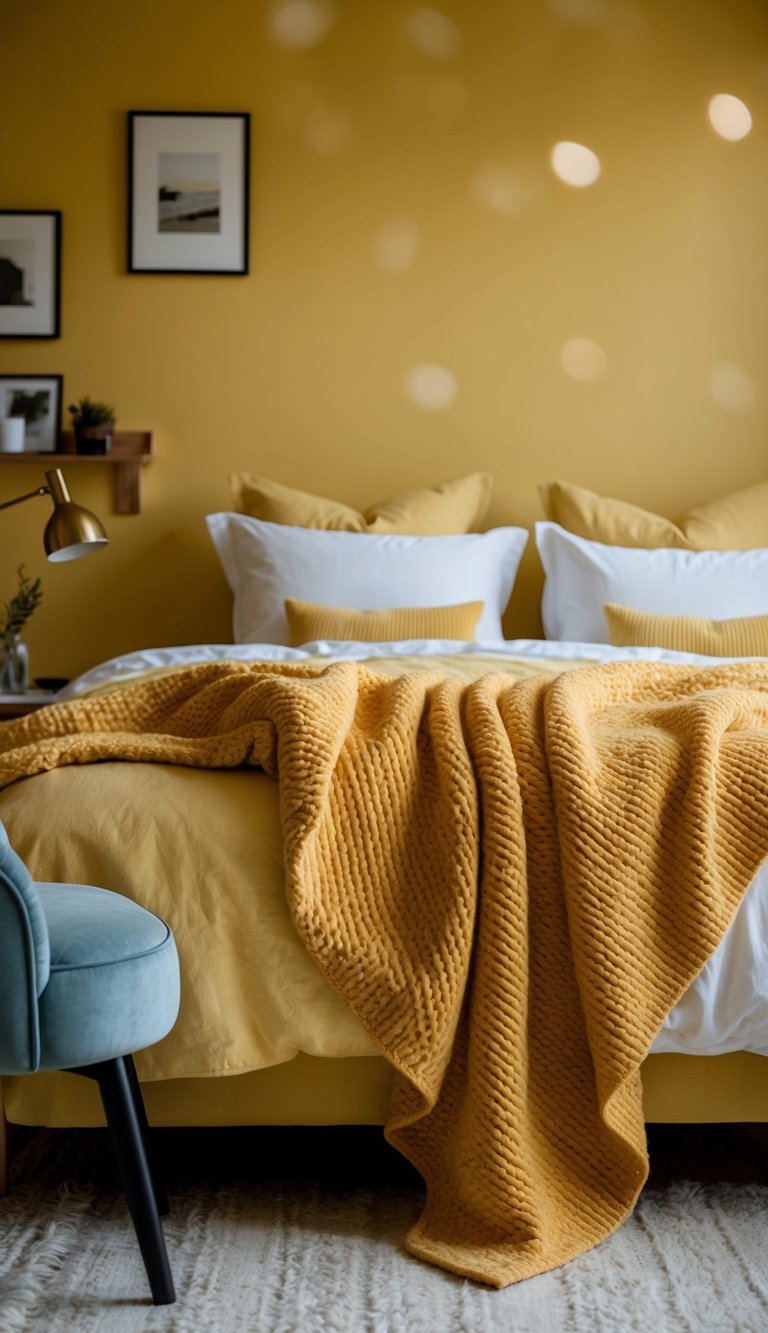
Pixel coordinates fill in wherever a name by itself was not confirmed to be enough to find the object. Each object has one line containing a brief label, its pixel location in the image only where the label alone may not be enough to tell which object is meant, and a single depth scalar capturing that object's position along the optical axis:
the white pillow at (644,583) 3.24
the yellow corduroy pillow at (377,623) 3.11
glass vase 3.53
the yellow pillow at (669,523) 3.53
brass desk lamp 2.74
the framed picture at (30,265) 3.76
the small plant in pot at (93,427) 3.64
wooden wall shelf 3.75
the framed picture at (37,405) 3.78
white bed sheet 1.55
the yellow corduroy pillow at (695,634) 3.01
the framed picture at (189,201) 3.75
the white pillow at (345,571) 3.29
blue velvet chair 1.26
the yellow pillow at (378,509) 3.55
